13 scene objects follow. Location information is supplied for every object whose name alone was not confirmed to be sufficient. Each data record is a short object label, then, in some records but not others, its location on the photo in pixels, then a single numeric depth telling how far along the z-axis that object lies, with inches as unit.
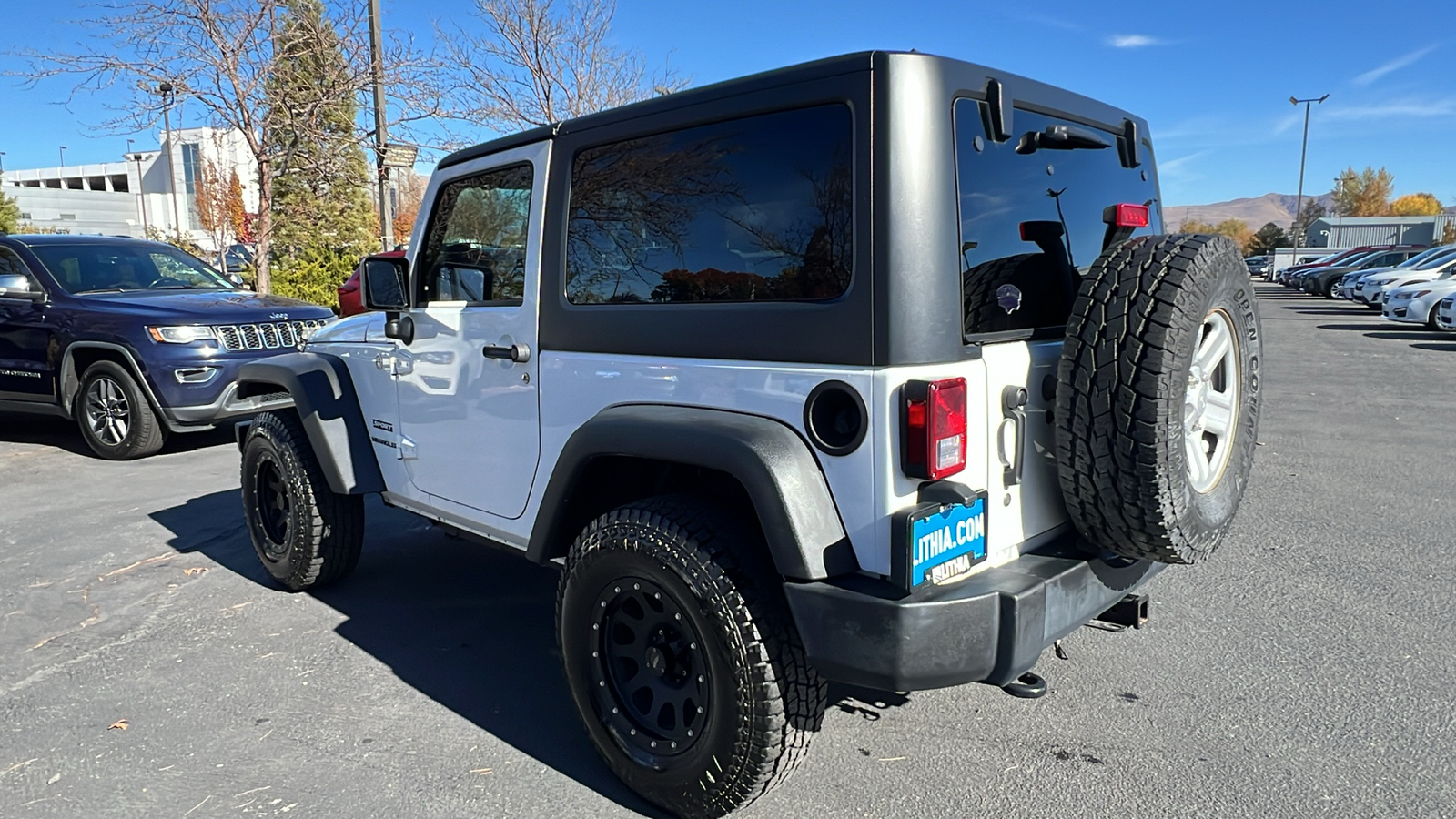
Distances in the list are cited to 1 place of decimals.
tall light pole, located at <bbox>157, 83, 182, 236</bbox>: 469.1
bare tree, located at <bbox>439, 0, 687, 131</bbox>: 576.4
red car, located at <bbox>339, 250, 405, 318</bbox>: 428.8
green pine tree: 500.4
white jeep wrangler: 88.2
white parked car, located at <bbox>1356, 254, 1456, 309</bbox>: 756.0
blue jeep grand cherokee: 283.1
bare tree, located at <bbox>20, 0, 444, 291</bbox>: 463.8
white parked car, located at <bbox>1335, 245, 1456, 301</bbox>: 828.4
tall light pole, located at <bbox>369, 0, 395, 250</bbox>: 500.7
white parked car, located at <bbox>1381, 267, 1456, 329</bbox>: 657.0
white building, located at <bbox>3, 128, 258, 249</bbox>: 2362.2
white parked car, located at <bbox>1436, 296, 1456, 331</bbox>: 620.1
